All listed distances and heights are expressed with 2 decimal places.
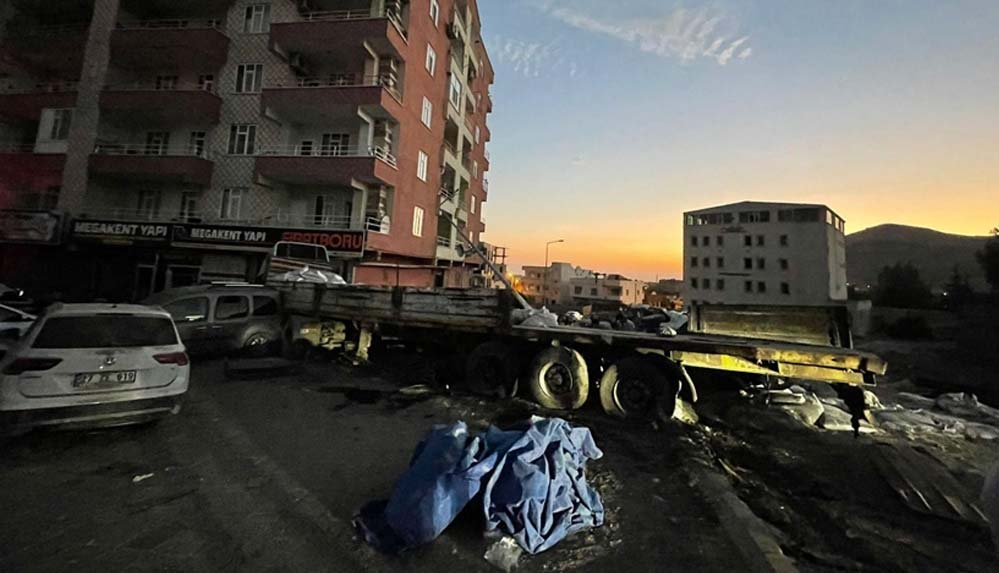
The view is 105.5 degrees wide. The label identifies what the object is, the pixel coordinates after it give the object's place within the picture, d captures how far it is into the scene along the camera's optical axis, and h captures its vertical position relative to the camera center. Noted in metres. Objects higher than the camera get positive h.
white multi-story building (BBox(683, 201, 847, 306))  49.59 +9.99
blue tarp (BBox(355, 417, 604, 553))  2.71 -1.36
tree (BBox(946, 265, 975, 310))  41.59 +5.28
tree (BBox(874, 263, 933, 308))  54.22 +6.35
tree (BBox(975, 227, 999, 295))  42.69 +8.68
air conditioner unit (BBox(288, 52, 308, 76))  18.95 +11.95
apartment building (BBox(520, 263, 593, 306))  90.25 +7.90
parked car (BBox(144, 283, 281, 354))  8.62 -0.46
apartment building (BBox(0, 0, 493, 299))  17.69 +8.26
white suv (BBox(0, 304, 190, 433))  4.05 -0.90
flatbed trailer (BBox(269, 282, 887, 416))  5.44 -0.57
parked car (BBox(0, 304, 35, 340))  8.20 -0.79
